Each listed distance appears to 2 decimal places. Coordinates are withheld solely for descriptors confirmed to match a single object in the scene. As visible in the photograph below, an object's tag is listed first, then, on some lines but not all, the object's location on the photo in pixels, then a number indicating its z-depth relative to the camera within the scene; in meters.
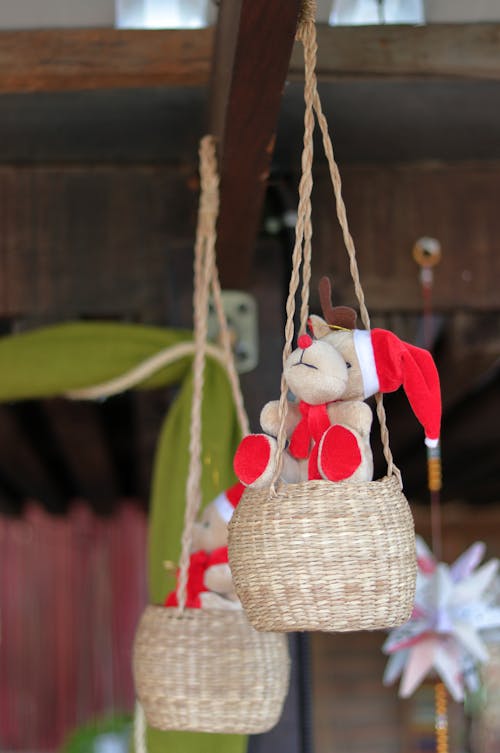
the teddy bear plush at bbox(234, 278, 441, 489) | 1.21
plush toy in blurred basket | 1.44
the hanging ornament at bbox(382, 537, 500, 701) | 1.94
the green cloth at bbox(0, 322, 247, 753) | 1.74
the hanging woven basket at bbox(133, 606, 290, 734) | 1.41
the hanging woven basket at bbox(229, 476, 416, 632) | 1.19
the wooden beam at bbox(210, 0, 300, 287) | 1.29
